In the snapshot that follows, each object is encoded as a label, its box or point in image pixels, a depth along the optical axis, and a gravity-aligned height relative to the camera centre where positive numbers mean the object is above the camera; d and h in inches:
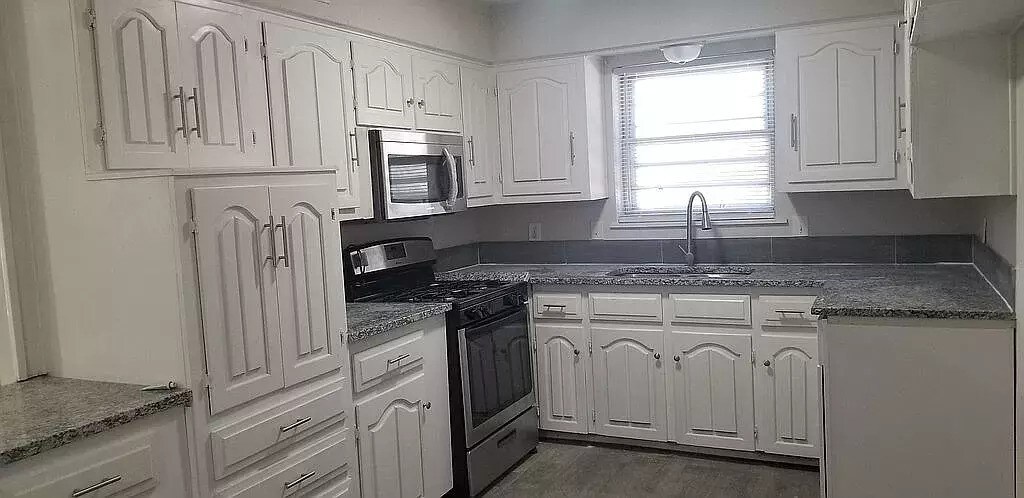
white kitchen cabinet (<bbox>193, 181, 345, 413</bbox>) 93.2 -9.9
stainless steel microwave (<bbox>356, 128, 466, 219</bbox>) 142.6 +4.5
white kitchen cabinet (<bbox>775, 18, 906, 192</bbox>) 151.3 +12.9
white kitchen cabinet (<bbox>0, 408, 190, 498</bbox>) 75.6 -24.6
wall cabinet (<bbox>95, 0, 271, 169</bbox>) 98.5 +16.0
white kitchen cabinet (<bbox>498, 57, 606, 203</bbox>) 176.9 +13.0
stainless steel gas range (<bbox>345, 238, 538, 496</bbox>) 142.5 -28.8
